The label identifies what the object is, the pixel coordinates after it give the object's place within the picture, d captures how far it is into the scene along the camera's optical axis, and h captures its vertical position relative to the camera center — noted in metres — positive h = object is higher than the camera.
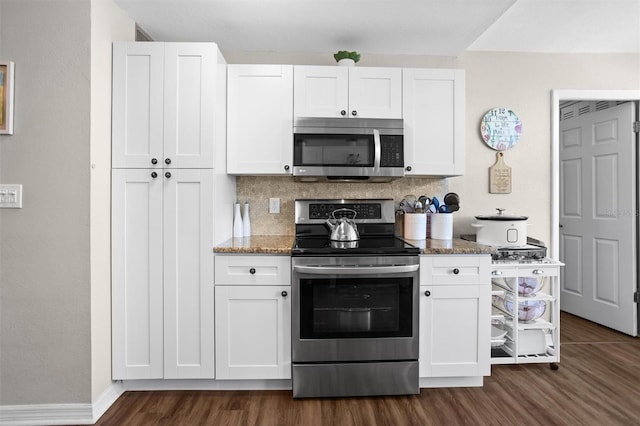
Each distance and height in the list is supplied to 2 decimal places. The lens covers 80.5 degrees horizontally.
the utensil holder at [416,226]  2.65 -0.09
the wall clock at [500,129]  3.07 +0.69
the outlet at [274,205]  2.94 +0.06
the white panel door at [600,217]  3.32 -0.03
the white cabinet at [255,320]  2.28 -0.65
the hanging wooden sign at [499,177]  3.08 +0.30
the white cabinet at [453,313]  2.31 -0.61
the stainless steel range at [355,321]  2.23 -0.65
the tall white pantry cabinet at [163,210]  2.25 +0.01
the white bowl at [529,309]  2.67 -0.68
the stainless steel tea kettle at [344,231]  2.56 -0.13
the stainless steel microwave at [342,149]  2.56 +0.43
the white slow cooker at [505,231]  2.70 -0.13
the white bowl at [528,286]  2.66 -0.51
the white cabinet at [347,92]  2.60 +0.84
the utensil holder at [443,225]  2.66 -0.09
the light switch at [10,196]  1.98 +0.08
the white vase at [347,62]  2.66 +1.06
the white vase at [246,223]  2.79 -0.08
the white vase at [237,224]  2.75 -0.09
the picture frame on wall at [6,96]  1.96 +0.60
